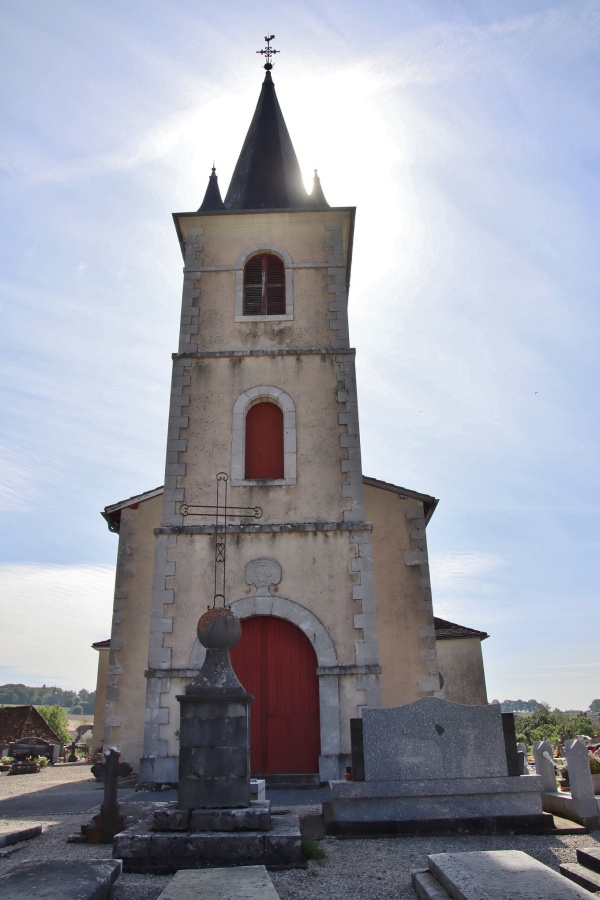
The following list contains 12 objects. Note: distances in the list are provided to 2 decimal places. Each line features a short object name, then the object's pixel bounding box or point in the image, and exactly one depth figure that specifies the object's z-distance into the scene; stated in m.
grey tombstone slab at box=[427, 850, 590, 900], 3.30
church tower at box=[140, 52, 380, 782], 9.81
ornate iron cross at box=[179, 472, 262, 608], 10.59
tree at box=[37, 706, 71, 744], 39.57
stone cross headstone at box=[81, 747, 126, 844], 5.98
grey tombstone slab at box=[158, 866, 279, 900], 3.54
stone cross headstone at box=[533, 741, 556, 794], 7.84
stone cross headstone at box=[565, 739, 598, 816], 6.77
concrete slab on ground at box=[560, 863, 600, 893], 3.96
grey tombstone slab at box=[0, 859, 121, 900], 3.41
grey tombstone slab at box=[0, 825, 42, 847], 5.80
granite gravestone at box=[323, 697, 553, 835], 6.31
